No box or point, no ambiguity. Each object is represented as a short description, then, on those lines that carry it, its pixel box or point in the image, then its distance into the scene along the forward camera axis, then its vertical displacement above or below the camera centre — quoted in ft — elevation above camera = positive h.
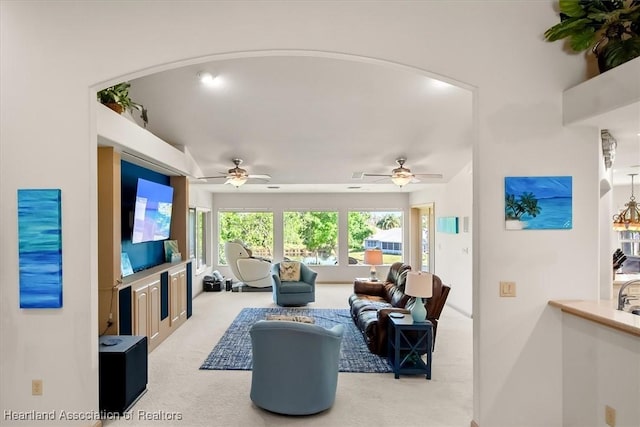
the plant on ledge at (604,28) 7.63 +3.98
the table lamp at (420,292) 12.68 -2.51
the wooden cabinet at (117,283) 11.85 -2.21
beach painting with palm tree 8.48 +0.34
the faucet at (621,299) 8.43 -1.95
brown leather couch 14.20 -3.94
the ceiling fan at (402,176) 17.90 +2.01
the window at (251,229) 30.91 -0.87
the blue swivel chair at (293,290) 22.77 -4.36
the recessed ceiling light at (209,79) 13.46 +5.14
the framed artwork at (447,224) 21.93 -0.42
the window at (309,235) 31.17 -1.37
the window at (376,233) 31.35 -1.27
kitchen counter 6.85 -1.94
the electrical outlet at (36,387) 8.52 -3.78
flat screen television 14.28 +0.31
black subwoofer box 9.83 -4.15
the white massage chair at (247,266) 27.14 -3.40
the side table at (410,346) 12.39 -4.30
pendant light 15.38 -0.20
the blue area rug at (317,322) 13.32 -5.25
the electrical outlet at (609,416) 7.35 -3.94
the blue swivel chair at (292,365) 9.57 -3.78
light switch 8.50 -1.63
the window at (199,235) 26.01 -1.18
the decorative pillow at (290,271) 23.59 -3.32
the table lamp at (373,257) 24.38 -2.56
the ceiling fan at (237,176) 18.62 +2.13
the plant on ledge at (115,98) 11.21 +3.69
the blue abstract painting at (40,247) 8.38 -0.60
